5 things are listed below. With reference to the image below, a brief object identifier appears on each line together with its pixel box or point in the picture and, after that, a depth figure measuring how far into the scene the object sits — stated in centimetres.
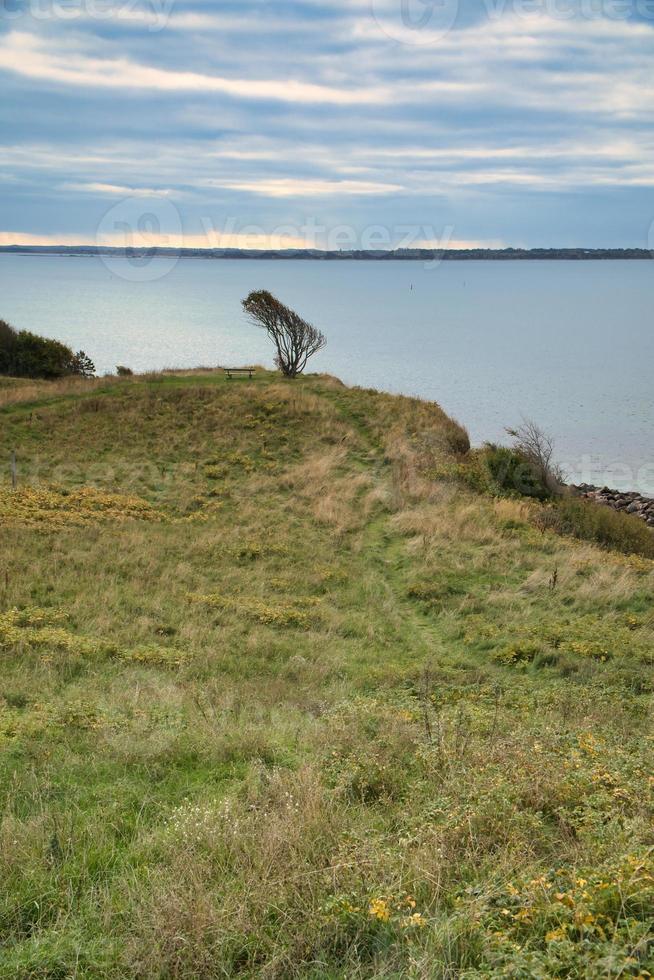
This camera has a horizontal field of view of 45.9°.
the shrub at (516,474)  2772
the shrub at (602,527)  2419
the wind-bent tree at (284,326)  4141
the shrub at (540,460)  2833
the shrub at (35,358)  5400
